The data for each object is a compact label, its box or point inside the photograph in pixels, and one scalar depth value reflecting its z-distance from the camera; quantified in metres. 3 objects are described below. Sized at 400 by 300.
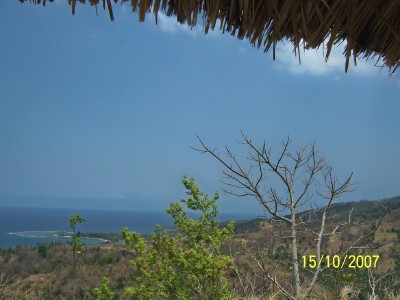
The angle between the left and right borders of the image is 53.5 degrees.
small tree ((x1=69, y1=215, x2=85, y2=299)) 11.72
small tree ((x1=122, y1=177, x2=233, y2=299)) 4.70
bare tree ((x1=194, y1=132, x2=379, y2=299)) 4.02
